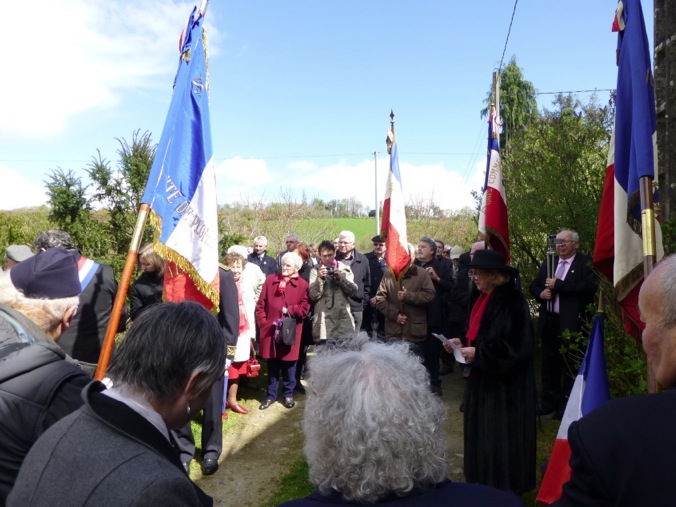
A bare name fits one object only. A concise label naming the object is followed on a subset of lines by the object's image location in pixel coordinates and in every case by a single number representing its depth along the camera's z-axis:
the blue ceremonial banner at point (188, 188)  3.64
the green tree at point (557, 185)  7.53
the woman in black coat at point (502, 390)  3.51
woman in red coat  6.29
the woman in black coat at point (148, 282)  4.74
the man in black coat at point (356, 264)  7.18
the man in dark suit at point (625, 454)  1.08
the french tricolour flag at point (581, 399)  2.97
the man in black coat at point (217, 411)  4.46
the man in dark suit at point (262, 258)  8.32
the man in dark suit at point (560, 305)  5.59
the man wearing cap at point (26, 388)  1.58
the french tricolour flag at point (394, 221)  5.93
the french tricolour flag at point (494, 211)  5.09
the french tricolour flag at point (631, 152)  2.76
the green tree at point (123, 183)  7.07
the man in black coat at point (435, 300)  6.63
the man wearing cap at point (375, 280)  8.00
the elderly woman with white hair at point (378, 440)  1.29
